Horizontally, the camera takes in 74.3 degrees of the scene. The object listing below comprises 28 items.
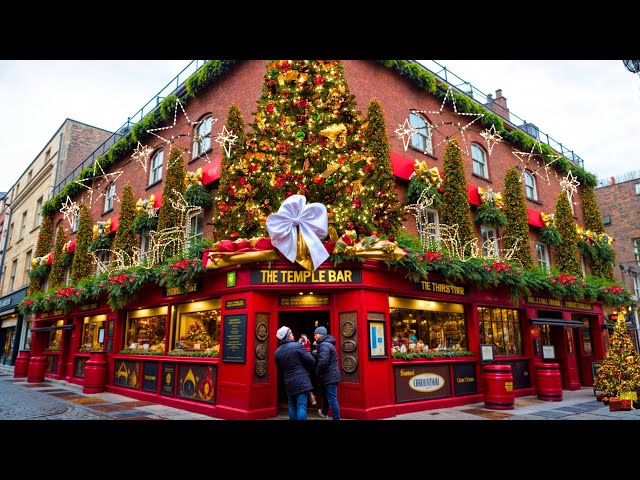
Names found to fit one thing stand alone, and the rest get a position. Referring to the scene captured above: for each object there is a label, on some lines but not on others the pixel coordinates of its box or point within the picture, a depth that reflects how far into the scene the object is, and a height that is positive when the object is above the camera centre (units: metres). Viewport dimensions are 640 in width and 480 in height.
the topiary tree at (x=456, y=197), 13.91 +4.56
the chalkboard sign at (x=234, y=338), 9.65 +0.00
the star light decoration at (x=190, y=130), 14.27 +7.42
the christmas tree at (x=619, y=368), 10.66 -0.83
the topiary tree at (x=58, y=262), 21.54 +3.90
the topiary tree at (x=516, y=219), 15.96 +4.38
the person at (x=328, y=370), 8.28 -0.63
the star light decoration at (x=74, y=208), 20.95 +6.54
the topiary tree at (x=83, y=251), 19.23 +3.98
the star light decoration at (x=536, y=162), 19.02 +7.93
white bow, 9.55 +2.45
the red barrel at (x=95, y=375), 13.98 -1.16
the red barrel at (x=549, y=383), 12.37 -1.37
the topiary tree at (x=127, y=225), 16.39 +4.35
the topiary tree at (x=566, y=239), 18.41 +4.18
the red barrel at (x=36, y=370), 17.42 -1.22
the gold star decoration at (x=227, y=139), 11.72 +5.54
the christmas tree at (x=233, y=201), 10.84 +3.52
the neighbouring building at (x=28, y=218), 26.30 +8.35
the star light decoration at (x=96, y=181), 19.95 +7.51
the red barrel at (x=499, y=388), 10.75 -1.31
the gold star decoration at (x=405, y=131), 13.41 +6.51
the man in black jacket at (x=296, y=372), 7.55 -0.62
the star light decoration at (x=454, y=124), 15.31 +7.77
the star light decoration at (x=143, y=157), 17.03 +7.43
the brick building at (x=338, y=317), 9.77 +0.60
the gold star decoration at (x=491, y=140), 16.68 +7.92
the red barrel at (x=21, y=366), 19.61 -1.19
